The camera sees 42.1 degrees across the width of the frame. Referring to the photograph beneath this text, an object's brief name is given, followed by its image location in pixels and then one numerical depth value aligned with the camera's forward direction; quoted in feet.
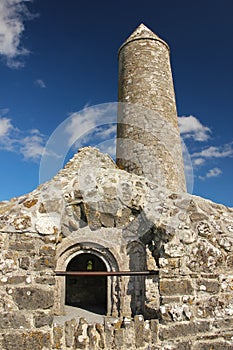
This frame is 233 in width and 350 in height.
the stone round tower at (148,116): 38.58
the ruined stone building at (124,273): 10.12
